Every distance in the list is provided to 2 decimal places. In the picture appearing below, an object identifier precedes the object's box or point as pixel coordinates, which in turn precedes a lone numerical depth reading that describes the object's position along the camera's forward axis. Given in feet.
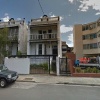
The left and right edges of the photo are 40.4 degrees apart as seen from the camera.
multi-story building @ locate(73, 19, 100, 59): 118.62
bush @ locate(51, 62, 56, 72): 52.44
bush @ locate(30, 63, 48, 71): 51.74
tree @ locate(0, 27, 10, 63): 55.22
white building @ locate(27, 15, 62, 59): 75.10
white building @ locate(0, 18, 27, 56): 79.10
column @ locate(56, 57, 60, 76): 46.46
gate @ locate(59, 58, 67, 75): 47.16
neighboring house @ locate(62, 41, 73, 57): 132.48
